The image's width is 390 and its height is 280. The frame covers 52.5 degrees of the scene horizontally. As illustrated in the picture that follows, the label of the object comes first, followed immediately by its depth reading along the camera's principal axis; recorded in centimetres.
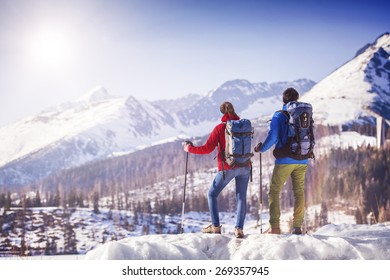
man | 711
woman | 708
